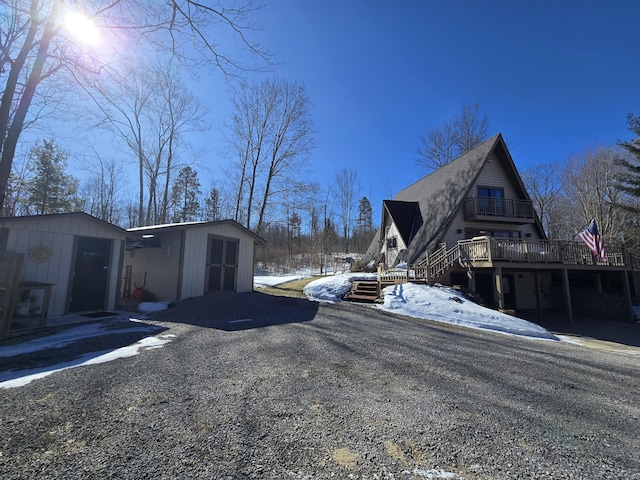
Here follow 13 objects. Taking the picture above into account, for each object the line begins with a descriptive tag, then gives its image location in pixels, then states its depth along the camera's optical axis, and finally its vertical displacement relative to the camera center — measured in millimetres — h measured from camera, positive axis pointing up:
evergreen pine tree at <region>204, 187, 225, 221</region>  34953 +8139
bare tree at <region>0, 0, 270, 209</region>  7324 +5780
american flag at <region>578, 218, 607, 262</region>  11281 +1509
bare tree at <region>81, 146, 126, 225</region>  29609 +7834
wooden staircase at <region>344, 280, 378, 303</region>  12814 -799
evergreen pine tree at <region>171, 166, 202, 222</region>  32969 +9034
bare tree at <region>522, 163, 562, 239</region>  31047 +9350
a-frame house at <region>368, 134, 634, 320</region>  13219 +1377
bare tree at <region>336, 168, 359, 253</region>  38469 +8763
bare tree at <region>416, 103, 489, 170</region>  27484 +13368
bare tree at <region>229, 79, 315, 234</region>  22703 +10991
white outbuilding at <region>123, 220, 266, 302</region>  10344 +474
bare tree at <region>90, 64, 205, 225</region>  22500 +8632
